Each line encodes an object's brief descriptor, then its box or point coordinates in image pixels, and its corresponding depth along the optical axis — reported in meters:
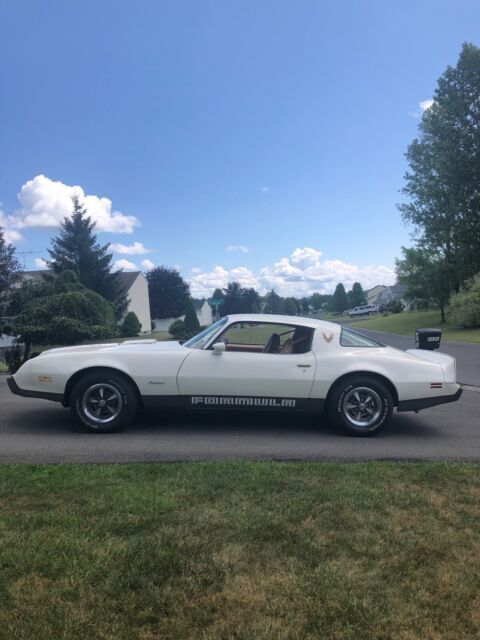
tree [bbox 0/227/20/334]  22.92
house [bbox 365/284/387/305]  149.19
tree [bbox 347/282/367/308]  112.00
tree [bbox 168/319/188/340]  41.12
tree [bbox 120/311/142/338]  47.72
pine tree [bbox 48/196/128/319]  43.12
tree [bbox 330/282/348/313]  113.31
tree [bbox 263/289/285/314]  117.62
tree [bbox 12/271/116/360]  18.17
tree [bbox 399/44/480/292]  36.69
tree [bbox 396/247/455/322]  39.94
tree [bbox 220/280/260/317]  78.06
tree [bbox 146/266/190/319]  71.94
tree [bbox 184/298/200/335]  45.35
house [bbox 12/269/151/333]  59.53
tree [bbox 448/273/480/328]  32.09
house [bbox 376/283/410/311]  113.09
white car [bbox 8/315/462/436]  5.56
